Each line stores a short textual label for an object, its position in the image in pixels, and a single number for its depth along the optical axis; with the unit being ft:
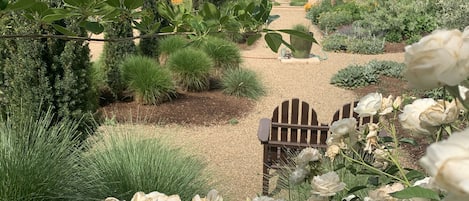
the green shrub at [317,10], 55.16
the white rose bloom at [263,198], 3.15
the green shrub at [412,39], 38.20
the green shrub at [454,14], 29.89
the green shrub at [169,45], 27.14
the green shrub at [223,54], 25.98
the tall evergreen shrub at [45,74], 14.89
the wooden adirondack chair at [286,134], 13.67
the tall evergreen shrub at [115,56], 22.70
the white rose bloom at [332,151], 3.74
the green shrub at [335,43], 37.50
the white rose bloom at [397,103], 3.91
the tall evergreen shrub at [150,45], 25.66
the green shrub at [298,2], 75.77
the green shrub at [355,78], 26.68
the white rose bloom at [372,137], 3.79
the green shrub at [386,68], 27.92
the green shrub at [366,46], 35.96
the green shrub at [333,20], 47.98
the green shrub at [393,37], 40.47
